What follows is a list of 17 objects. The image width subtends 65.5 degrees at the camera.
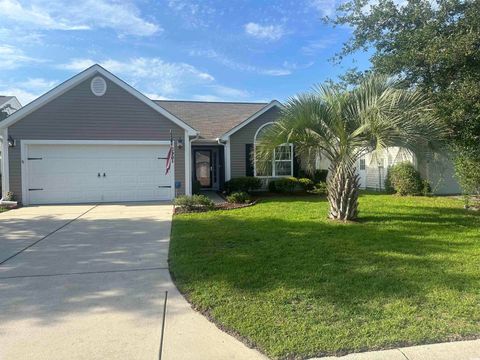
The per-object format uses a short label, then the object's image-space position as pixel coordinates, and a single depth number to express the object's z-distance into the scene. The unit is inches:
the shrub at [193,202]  432.5
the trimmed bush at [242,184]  606.2
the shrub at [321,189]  625.4
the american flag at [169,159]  525.2
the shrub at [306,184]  650.2
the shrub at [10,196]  509.4
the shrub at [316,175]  684.7
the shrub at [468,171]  420.3
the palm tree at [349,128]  309.4
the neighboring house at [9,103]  900.5
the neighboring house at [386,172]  625.6
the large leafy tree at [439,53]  346.9
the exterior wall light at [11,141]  517.0
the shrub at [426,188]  605.0
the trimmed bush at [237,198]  510.6
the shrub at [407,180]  602.9
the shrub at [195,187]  618.1
